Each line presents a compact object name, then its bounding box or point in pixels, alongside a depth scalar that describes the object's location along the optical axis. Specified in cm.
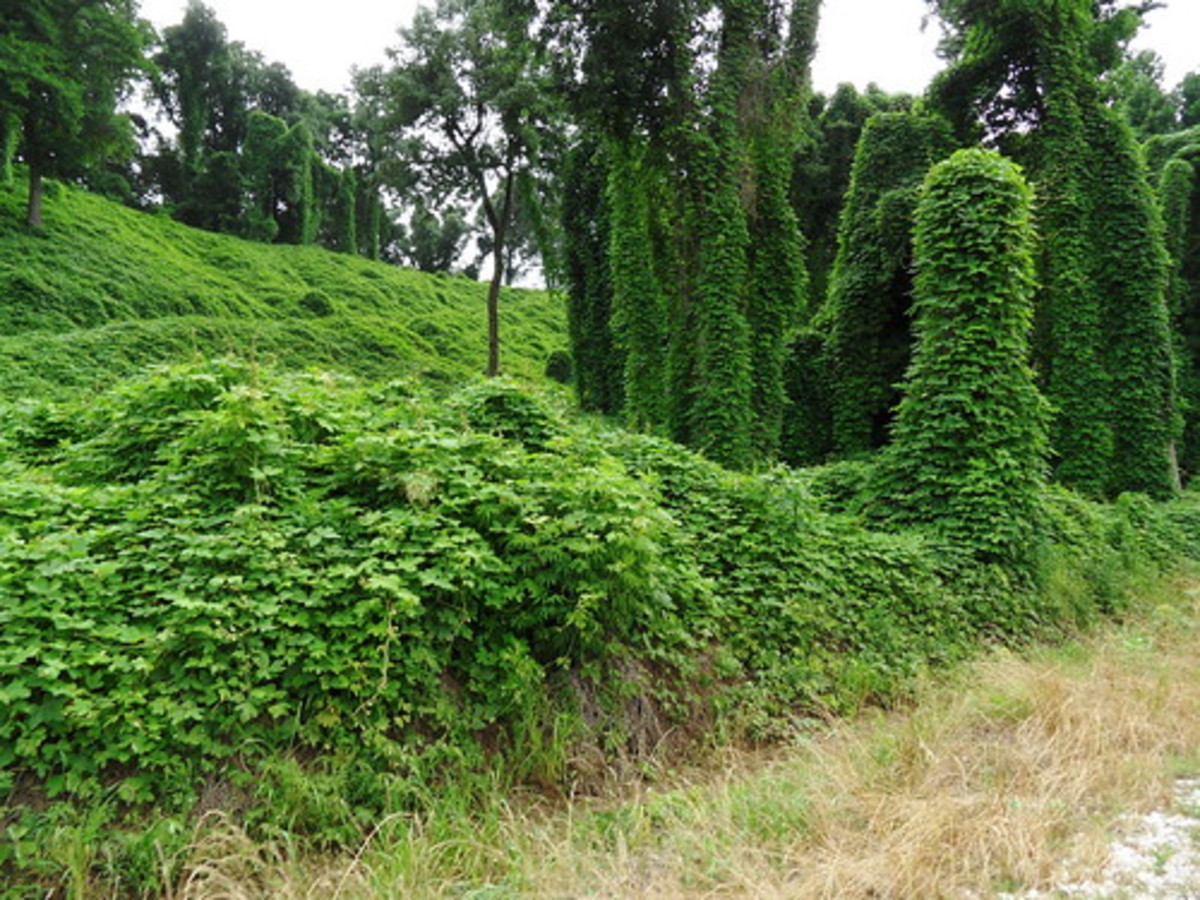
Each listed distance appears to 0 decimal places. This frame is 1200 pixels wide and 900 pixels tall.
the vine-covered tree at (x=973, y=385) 745
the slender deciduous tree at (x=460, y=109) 2144
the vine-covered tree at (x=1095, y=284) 1302
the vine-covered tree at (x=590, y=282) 2184
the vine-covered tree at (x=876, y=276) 1384
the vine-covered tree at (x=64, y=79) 1736
